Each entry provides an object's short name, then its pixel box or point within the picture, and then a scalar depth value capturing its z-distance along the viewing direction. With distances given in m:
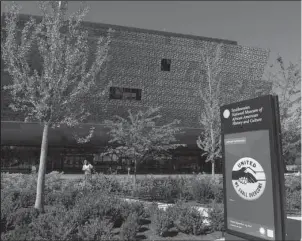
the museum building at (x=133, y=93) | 32.16
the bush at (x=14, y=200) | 8.05
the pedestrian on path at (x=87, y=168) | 20.19
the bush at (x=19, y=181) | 13.00
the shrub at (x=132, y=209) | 8.75
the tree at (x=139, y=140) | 16.84
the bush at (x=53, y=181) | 13.92
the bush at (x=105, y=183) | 14.03
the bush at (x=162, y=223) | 7.72
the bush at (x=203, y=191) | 13.37
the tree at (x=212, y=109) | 18.19
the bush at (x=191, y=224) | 7.96
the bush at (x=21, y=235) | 6.15
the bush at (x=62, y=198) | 10.89
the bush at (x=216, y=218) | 8.31
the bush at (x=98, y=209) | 8.15
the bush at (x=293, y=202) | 11.58
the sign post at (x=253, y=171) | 5.54
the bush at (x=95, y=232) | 6.59
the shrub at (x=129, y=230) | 6.97
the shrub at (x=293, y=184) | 15.02
